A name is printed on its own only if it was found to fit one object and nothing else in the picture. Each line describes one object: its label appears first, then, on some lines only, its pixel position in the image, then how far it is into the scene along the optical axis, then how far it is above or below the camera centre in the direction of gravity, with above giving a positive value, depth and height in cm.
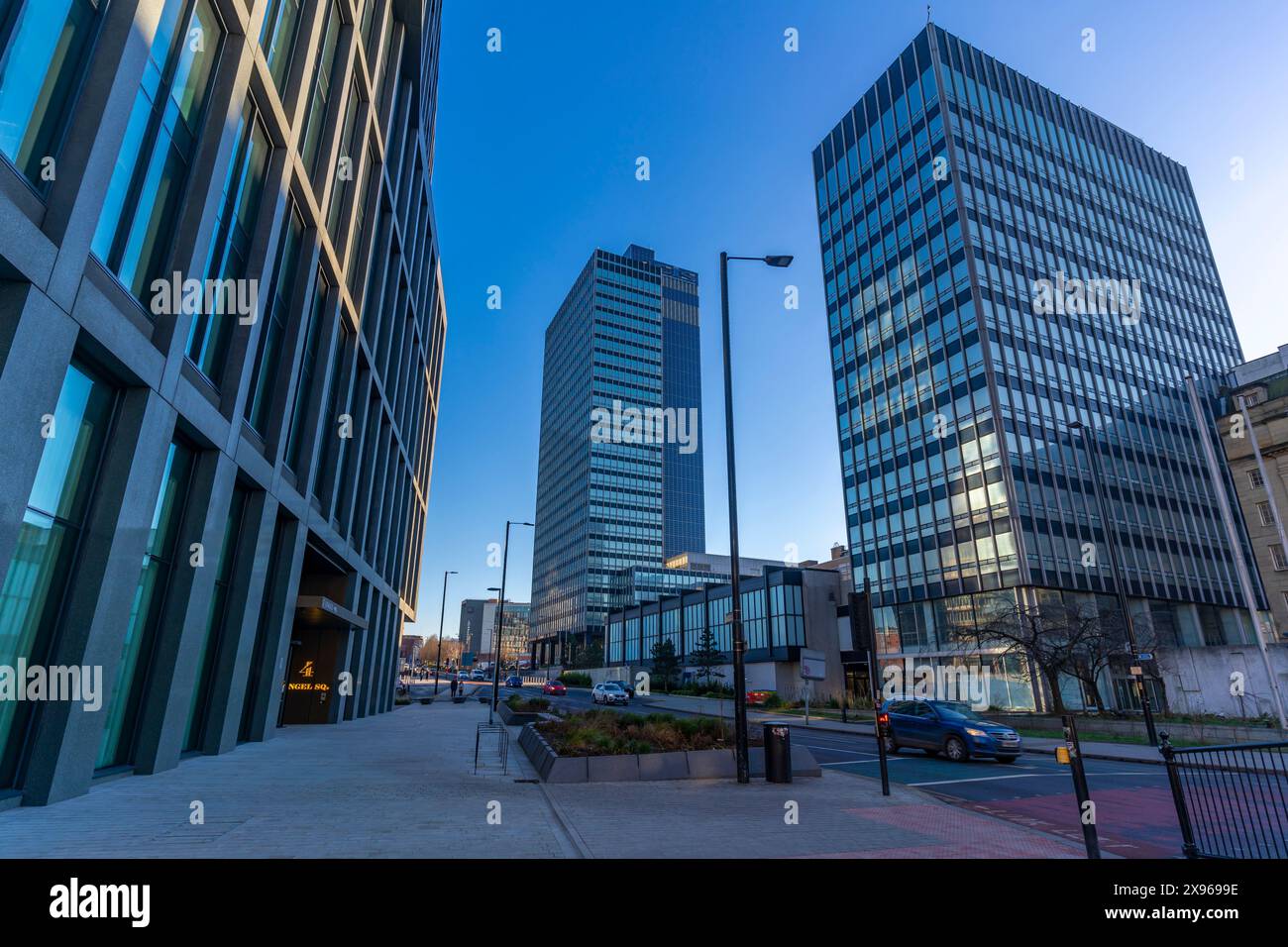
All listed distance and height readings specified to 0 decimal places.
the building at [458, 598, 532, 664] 14062 +1068
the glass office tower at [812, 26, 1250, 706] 4762 +2607
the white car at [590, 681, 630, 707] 4653 -160
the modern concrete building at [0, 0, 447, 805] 792 +529
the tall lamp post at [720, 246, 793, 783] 1248 -3
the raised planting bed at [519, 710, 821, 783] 1236 -158
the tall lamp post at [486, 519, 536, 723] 2900 +318
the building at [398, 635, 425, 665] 16158 +564
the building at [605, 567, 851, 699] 5844 +433
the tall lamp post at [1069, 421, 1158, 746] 2059 +302
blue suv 1705 -159
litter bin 1269 -158
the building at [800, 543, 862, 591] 10981 +1918
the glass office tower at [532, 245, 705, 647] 12769 +4488
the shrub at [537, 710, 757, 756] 1348 -139
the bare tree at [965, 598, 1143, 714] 3183 +180
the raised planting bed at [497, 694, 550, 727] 2608 -162
